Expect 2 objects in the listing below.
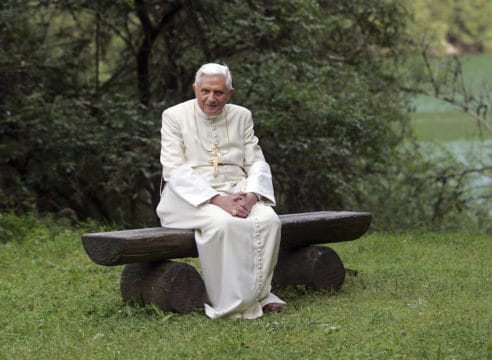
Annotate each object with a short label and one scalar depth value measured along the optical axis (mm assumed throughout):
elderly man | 12930
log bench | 12664
